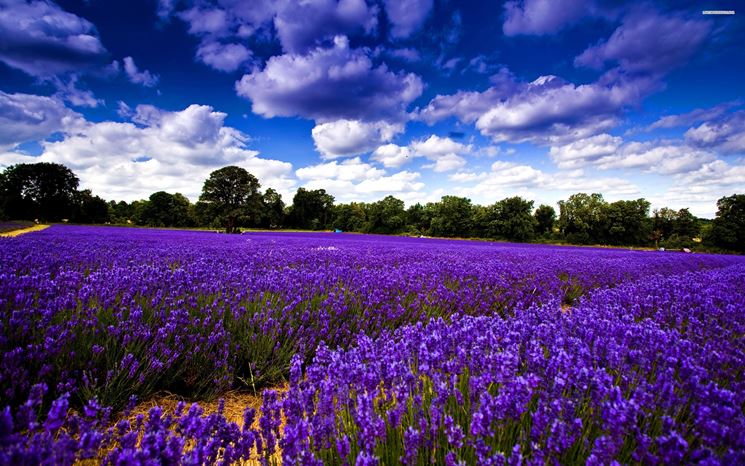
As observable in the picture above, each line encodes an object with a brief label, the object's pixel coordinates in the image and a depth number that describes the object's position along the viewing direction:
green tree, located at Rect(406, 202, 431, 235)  51.72
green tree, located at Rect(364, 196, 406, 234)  53.19
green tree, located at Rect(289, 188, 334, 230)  59.97
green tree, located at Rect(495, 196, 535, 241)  40.91
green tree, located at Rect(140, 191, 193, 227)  54.97
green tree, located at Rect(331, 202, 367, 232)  58.38
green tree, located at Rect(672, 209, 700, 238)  44.09
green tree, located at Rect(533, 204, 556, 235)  54.00
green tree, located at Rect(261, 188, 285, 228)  51.97
